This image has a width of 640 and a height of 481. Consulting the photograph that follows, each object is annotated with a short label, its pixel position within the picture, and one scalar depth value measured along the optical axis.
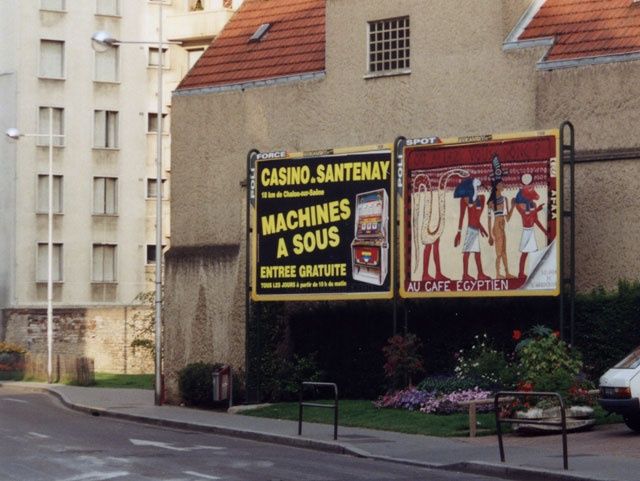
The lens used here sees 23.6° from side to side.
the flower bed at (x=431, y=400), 29.39
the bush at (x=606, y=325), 30.06
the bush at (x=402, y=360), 31.88
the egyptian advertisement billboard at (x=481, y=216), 30.11
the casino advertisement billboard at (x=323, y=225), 32.78
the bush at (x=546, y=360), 28.30
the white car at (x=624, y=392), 24.62
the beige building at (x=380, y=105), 31.09
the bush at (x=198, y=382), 35.88
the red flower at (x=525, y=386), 27.32
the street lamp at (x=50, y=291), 53.84
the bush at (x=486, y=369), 29.44
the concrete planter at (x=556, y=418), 26.22
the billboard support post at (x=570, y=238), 29.75
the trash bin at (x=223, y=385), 34.97
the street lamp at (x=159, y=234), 37.00
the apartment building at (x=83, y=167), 68.88
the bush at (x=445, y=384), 30.41
